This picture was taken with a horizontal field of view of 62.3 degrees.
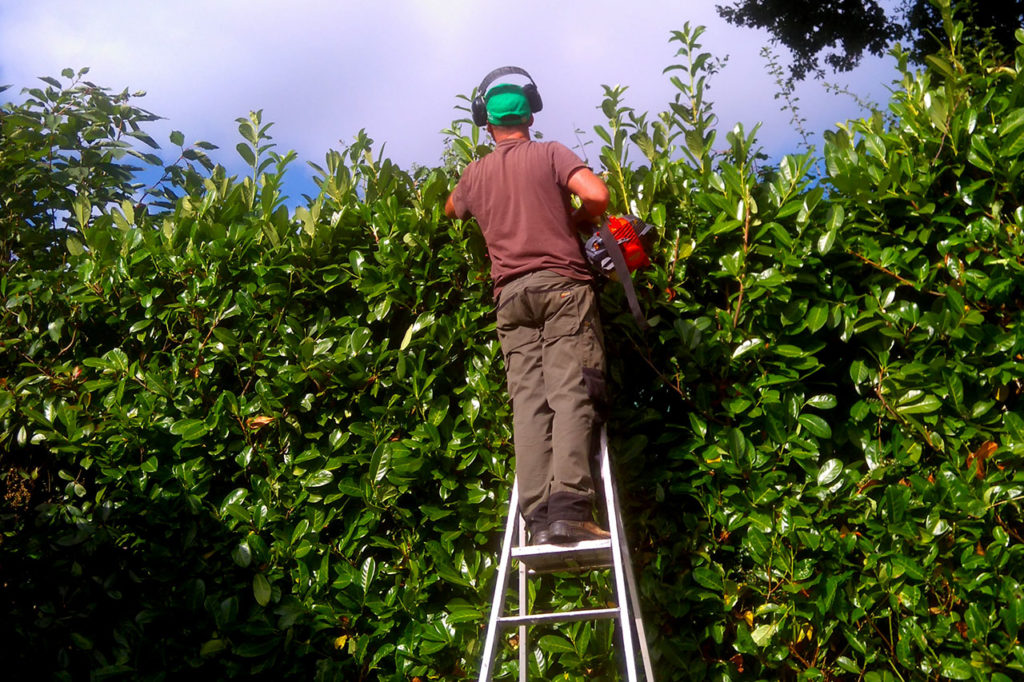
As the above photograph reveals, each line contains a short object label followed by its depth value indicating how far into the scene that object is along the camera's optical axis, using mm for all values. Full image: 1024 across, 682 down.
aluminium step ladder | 2424
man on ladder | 2561
